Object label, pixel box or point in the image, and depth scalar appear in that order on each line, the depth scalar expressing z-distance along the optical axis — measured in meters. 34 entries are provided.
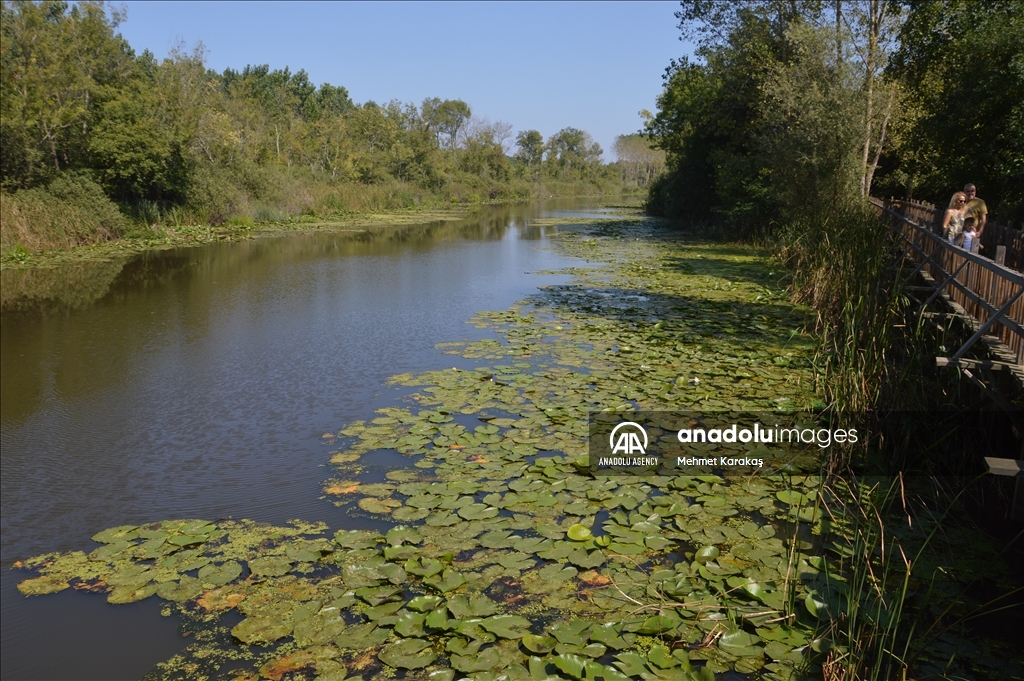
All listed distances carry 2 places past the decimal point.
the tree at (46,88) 19.55
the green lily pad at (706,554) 3.90
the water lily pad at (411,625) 3.34
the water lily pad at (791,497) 4.59
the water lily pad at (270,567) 3.92
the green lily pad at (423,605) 3.48
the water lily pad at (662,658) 3.10
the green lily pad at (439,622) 3.36
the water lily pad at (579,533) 4.16
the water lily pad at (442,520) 4.39
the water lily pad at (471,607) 3.46
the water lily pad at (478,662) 3.10
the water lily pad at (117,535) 4.37
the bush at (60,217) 17.30
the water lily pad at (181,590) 3.73
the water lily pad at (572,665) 3.05
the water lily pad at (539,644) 3.21
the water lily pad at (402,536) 4.18
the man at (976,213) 8.60
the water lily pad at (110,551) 4.17
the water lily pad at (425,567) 3.80
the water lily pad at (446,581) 3.69
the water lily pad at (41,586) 3.85
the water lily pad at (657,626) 3.33
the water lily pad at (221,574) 3.86
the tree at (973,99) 10.93
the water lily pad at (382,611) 3.49
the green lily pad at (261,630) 3.36
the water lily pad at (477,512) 4.45
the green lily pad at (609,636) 3.24
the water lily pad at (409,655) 3.14
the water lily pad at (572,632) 3.26
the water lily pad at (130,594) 3.73
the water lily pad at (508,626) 3.31
